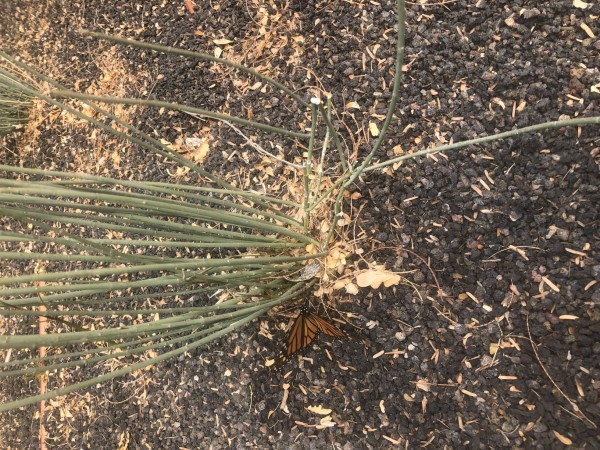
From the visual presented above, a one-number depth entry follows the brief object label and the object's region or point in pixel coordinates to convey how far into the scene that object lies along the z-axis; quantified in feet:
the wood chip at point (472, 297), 3.29
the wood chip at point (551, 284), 3.08
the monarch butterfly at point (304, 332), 3.45
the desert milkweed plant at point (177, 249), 2.28
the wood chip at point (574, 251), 3.04
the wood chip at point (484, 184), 3.31
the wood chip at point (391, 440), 3.47
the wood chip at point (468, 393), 3.26
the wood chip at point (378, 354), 3.54
